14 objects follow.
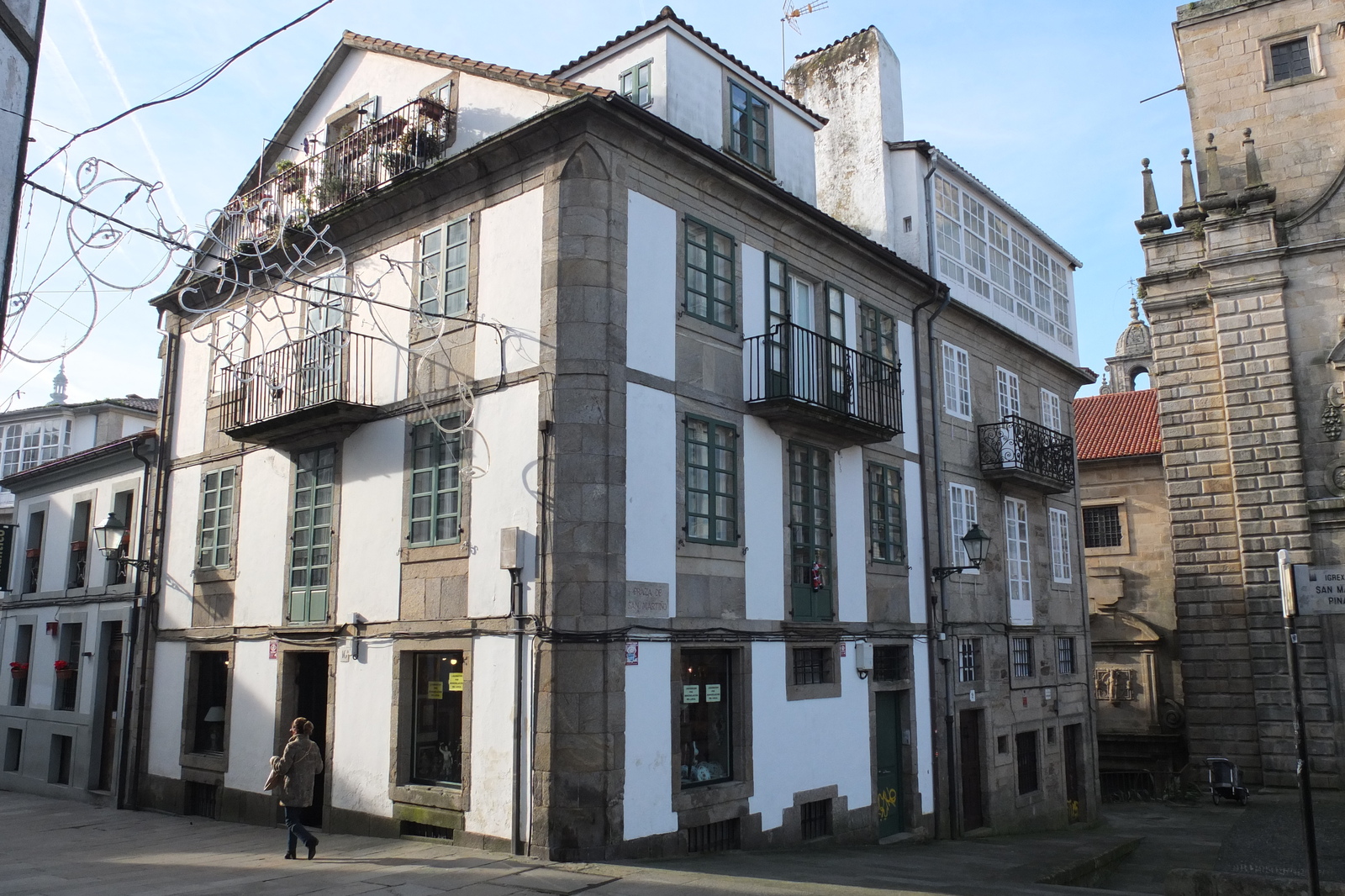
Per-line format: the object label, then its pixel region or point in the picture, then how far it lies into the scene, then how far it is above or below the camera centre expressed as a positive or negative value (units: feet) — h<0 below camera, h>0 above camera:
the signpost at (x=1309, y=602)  30.68 +1.23
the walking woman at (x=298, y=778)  38.99 -4.59
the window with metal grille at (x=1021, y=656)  67.15 -0.56
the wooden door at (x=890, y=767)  53.31 -5.91
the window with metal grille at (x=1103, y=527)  113.91 +12.70
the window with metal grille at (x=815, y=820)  47.44 -7.57
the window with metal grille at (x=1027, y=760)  67.51 -7.11
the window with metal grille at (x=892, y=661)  54.60 -0.70
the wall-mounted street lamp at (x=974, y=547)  56.80 +5.31
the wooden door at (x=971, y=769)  61.06 -6.91
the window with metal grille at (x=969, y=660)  61.16 -0.69
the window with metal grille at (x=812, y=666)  48.62 -0.79
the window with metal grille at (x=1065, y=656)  73.77 -0.63
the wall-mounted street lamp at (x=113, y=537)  56.49 +6.03
